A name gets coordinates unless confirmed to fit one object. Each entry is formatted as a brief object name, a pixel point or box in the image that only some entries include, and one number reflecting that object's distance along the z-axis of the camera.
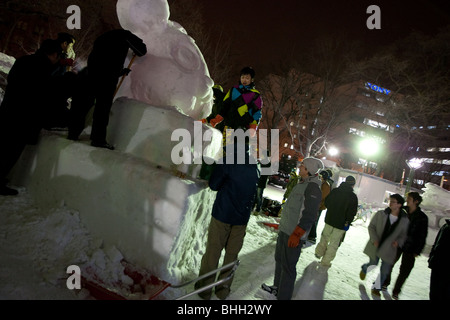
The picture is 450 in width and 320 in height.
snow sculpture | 3.43
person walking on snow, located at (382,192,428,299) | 4.36
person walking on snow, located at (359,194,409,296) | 4.41
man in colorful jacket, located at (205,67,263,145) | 3.84
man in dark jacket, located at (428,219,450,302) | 3.43
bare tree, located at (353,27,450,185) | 18.36
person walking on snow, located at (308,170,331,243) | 6.38
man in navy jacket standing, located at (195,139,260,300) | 2.92
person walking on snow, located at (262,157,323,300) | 3.12
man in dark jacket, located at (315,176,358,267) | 5.08
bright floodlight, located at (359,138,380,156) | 15.05
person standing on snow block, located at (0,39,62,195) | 3.01
